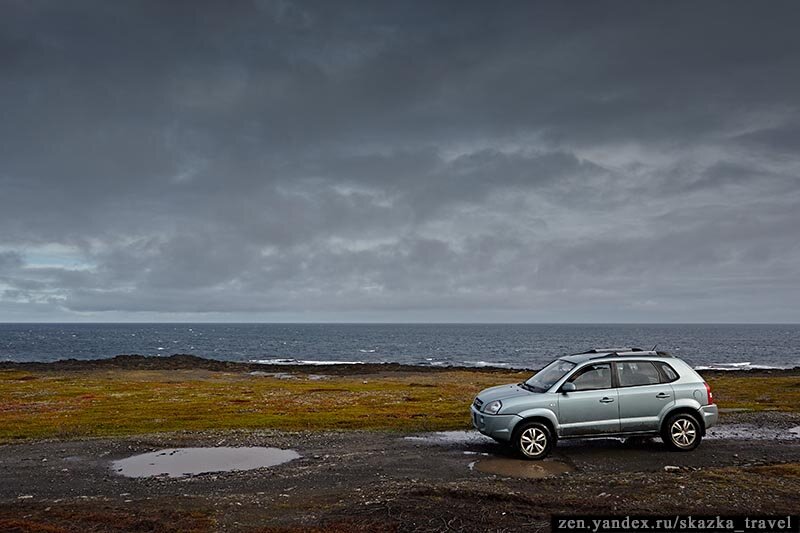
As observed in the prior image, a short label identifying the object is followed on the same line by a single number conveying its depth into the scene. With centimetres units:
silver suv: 1403
